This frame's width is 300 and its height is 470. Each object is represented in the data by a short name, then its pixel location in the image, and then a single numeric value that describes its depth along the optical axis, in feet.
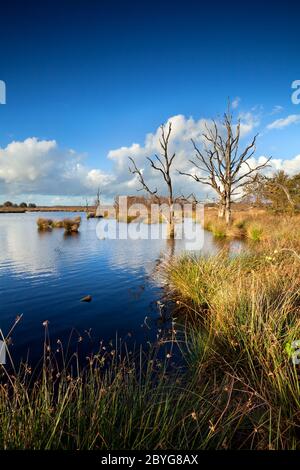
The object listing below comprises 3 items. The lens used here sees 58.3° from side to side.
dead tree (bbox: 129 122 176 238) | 68.33
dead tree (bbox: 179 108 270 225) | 82.84
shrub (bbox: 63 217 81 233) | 102.38
